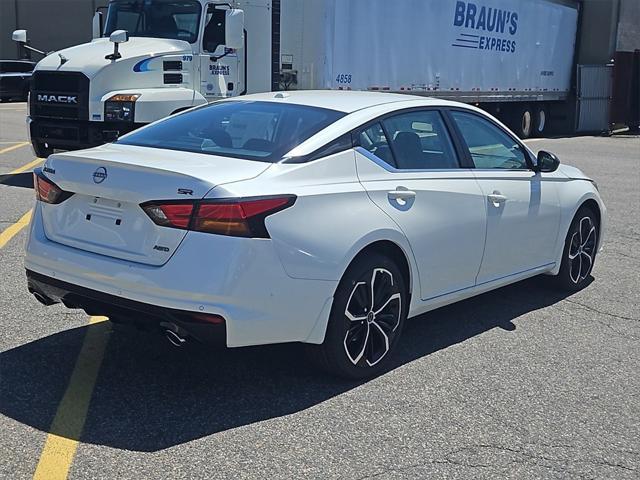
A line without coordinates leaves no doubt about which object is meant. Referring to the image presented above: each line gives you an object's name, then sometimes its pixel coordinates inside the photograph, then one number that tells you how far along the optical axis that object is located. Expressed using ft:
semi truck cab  36.42
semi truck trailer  36.83
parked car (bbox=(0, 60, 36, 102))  107.04
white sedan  13.05
